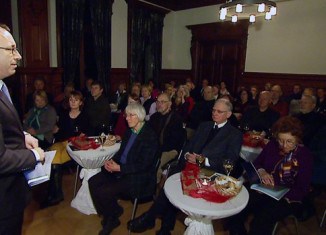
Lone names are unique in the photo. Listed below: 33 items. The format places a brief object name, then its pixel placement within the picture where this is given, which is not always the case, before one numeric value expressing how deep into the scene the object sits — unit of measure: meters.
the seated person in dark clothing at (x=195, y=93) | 7.41
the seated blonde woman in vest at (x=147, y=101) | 4.51
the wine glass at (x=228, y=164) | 1.98
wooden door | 7.72
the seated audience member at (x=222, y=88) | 6.94
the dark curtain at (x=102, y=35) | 6.85
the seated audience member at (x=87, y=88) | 6.45
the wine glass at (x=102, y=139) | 2.78
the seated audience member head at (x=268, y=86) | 6.46
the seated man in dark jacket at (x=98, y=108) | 4.17
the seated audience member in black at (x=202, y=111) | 4.15
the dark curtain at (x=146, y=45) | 7.91
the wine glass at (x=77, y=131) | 3.02
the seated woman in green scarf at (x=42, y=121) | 3.30
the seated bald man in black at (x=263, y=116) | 3.68
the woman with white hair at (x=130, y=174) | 2.39
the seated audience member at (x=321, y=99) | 5.90
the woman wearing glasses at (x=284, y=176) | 1.99
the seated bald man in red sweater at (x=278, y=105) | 4.62
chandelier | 3.74
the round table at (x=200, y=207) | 1.65
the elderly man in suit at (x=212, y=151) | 2.39
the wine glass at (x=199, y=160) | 2.12
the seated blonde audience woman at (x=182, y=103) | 4.62
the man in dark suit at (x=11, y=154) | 1.21
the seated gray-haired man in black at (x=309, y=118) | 3.28
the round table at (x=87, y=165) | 2.66
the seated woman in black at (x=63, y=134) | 2.96
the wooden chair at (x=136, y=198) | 2.43
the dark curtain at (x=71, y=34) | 6.23
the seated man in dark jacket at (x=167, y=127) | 3.13
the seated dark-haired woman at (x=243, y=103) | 5.61
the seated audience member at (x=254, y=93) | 6.16
